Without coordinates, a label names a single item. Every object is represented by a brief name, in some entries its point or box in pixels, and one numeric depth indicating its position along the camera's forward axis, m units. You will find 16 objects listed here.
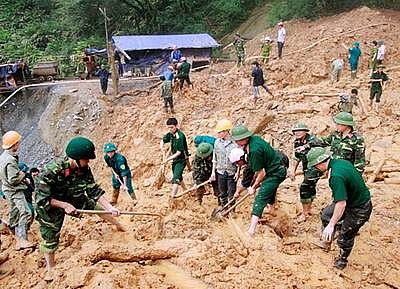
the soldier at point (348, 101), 11.43
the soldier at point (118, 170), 7.94
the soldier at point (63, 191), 4.84
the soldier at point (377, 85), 12.09
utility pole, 16.81
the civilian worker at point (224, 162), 6.40
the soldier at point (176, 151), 7.67
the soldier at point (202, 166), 7.02
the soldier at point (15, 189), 6.02
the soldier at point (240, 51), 17.75
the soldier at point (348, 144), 5.77
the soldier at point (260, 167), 5.51
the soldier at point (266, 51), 17.66
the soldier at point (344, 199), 4.49
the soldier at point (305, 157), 6.25
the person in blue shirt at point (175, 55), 17.61
